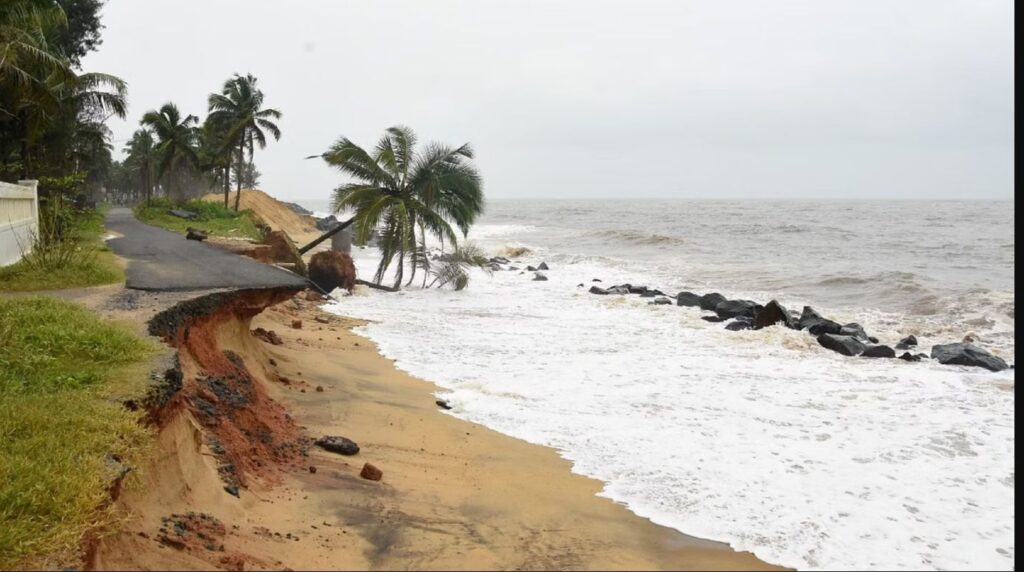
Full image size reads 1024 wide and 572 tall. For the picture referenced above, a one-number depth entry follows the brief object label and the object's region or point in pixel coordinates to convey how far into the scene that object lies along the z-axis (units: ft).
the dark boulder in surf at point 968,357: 41.32
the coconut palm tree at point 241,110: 126.82
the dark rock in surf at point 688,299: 68.44
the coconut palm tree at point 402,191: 75.66
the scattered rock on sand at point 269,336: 38.01
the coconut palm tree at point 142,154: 205.03
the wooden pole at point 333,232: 77.10
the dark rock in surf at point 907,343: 49.39
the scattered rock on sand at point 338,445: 23.75
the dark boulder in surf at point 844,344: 45.27
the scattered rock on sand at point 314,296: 62.03
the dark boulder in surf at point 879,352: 44.60
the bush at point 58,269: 32.78
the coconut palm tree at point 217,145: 128.06
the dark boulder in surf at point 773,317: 55.93
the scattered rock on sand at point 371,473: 21.57
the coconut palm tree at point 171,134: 142.51
